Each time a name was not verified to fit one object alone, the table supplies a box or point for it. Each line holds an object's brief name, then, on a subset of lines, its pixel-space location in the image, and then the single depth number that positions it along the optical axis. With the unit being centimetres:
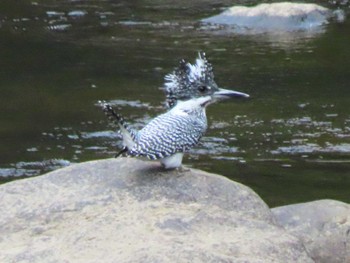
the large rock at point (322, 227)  1158
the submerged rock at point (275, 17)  2666
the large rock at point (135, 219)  876
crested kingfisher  989
